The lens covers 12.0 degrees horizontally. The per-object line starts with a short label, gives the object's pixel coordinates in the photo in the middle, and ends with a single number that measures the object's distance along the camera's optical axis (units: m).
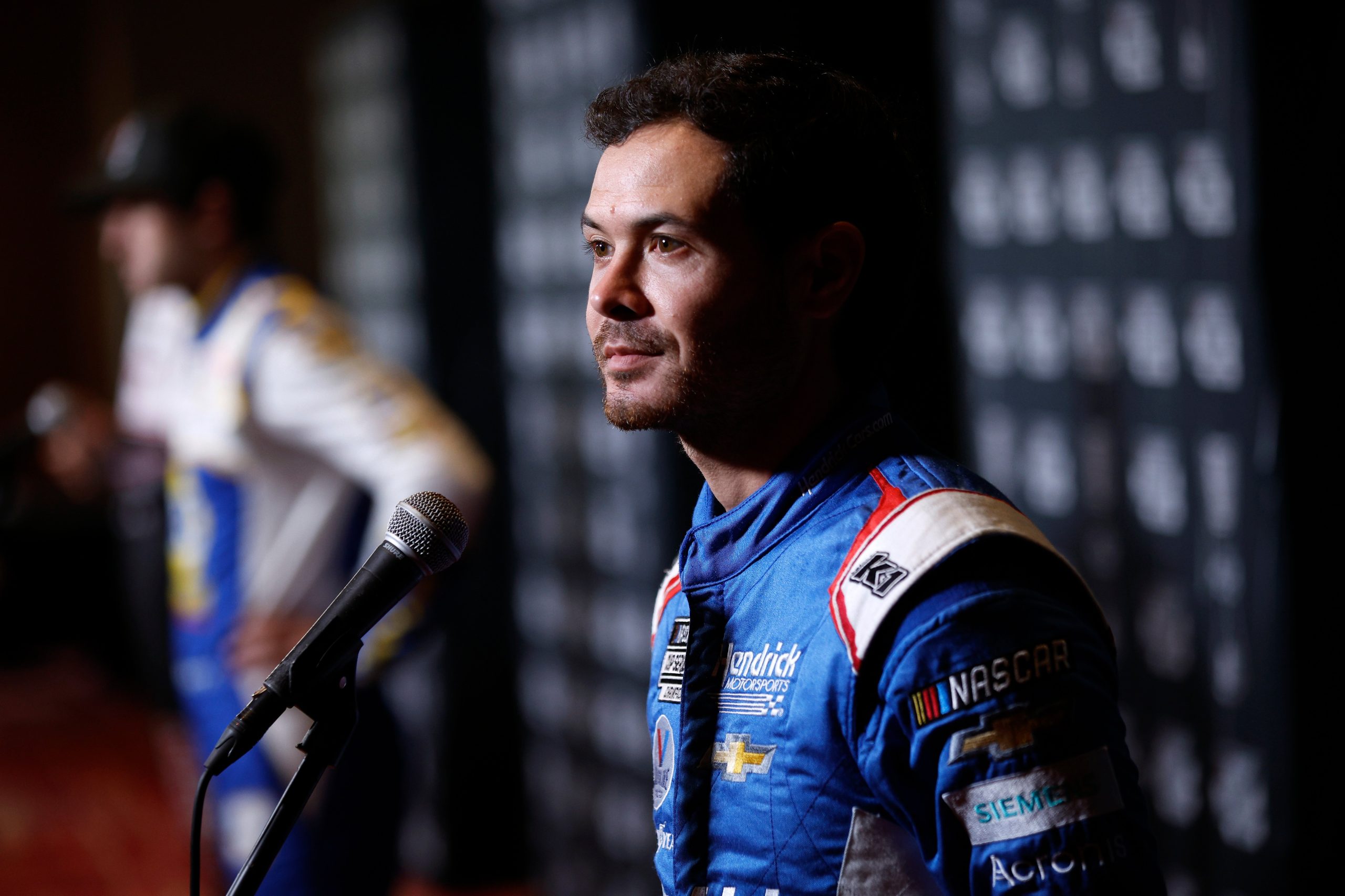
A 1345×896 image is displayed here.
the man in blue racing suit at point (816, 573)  3.73
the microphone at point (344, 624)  3.81
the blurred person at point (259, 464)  4.89
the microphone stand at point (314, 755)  3.80
